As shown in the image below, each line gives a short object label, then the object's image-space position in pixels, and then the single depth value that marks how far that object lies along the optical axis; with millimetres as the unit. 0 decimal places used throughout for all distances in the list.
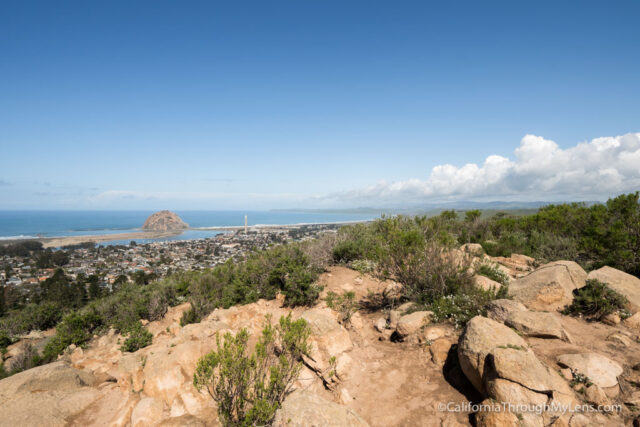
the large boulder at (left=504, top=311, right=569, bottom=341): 5000
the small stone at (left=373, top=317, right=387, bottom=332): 6670
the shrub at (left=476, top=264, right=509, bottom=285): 8469
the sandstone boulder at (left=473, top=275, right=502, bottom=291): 7280
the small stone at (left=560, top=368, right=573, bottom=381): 3955
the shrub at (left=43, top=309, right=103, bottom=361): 8719
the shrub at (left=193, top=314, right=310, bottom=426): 3531
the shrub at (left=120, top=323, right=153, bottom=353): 7727
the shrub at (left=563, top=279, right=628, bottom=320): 6055
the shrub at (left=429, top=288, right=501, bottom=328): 5726
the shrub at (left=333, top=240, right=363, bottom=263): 12508
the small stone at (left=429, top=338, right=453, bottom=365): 5062
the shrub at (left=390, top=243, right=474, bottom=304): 6980
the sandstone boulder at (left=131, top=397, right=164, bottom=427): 4355
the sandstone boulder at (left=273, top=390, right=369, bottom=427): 3225
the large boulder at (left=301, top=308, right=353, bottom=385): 5312
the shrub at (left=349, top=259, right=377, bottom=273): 10844
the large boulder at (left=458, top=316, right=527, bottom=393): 4133
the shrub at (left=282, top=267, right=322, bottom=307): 8766
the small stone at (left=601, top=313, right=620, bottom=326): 5824
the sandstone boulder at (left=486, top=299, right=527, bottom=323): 5465
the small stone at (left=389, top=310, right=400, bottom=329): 6533
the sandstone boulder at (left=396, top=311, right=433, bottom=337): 5941
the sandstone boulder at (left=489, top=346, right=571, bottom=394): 3566
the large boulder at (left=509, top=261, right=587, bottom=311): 6672
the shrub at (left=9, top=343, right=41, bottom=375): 8070
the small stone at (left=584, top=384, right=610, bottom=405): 3526
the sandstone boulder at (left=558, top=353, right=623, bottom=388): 3828
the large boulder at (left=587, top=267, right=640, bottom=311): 6262
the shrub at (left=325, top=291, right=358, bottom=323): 7149
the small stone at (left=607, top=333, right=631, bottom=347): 4954
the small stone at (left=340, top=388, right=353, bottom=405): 4592
